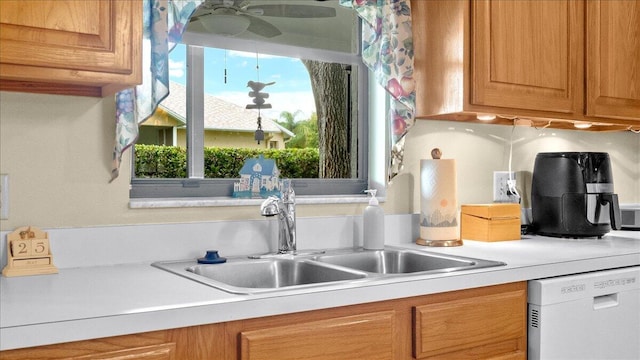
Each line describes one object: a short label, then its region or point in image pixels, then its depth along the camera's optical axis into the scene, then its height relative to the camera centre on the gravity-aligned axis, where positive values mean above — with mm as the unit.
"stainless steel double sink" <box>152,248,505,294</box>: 1788 -275
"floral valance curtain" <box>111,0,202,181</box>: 1797 +265
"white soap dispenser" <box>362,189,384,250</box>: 2182 -175
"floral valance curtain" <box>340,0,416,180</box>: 2328 +440
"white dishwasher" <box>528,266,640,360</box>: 1849 -433
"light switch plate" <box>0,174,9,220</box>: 1686 -51
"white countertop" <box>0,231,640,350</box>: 1163 -264
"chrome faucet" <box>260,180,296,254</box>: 2027 -154
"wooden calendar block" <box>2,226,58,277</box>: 1618 -204
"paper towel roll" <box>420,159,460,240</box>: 2285 -84
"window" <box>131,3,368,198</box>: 2115 +239
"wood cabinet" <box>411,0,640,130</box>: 2248 +457
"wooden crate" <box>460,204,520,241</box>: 2430 -177
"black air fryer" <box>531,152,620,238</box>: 2525 -73
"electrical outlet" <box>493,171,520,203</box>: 2729 -55
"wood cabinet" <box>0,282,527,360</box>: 1237 -364
